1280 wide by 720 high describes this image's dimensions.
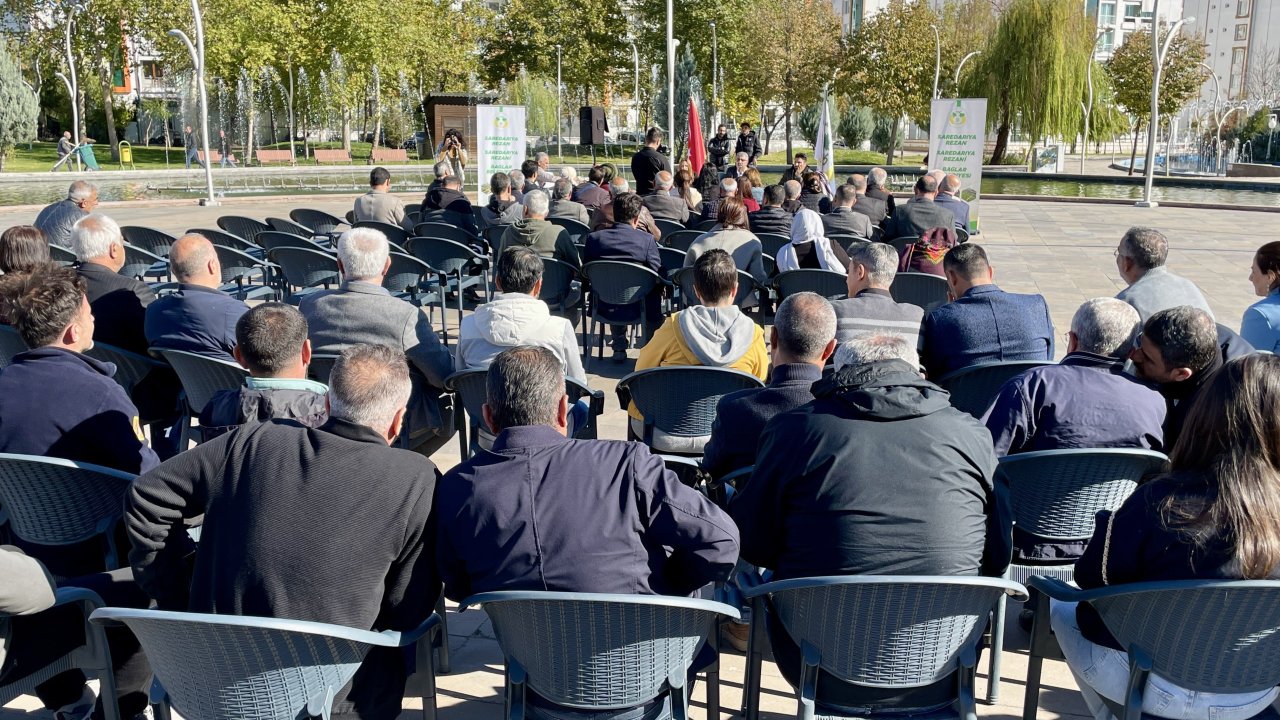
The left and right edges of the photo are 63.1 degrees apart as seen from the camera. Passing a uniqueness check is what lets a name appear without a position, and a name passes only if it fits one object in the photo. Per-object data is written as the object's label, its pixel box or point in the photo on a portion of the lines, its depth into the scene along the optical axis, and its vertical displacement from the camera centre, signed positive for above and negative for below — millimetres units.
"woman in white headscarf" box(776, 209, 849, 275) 8242 -614
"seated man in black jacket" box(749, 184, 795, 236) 9789 -414
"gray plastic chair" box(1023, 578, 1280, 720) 2432 -1092
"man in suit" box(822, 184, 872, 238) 9641 -453
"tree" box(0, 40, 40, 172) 41625 +2327
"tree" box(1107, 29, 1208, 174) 47750 +4533
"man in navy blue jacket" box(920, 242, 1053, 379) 5078 -756
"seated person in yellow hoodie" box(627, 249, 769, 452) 4832 -767
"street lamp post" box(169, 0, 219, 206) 20923 +1588
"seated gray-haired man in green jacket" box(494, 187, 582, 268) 8461 -521
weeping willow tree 34250 +3638
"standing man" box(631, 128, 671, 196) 15523 +109
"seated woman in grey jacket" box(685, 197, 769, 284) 8148 -549
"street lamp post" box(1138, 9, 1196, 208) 21906 +1133
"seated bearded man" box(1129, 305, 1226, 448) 3855 -659
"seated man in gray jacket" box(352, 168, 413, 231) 10805 -371
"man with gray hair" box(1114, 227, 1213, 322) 5418 -539
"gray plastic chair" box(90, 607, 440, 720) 2266 -1119
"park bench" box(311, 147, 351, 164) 46719 +551
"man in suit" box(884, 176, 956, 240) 9992 -431
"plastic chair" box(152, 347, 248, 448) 4781 -954
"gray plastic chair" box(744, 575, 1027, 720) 2473 -1103
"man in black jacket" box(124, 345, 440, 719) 2561 -883
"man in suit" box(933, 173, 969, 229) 11008 -263
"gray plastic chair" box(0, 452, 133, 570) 3223 -1047
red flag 16922 +445
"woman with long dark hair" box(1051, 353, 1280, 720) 2459 -796
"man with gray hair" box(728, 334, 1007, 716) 2752 -831
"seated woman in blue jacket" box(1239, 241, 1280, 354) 5020 -631
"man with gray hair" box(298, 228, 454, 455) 5020 -735
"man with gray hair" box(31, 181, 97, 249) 9195 -458
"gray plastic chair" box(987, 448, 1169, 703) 3344 -1035
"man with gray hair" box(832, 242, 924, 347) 5230 -667
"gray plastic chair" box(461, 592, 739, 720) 2336 -1101
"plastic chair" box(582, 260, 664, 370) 7594 -804
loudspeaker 28562 +1283
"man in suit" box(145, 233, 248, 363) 5078 -710
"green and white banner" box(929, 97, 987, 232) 15500 +498
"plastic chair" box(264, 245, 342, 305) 8352 -779
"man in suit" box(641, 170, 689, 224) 11008 -372
